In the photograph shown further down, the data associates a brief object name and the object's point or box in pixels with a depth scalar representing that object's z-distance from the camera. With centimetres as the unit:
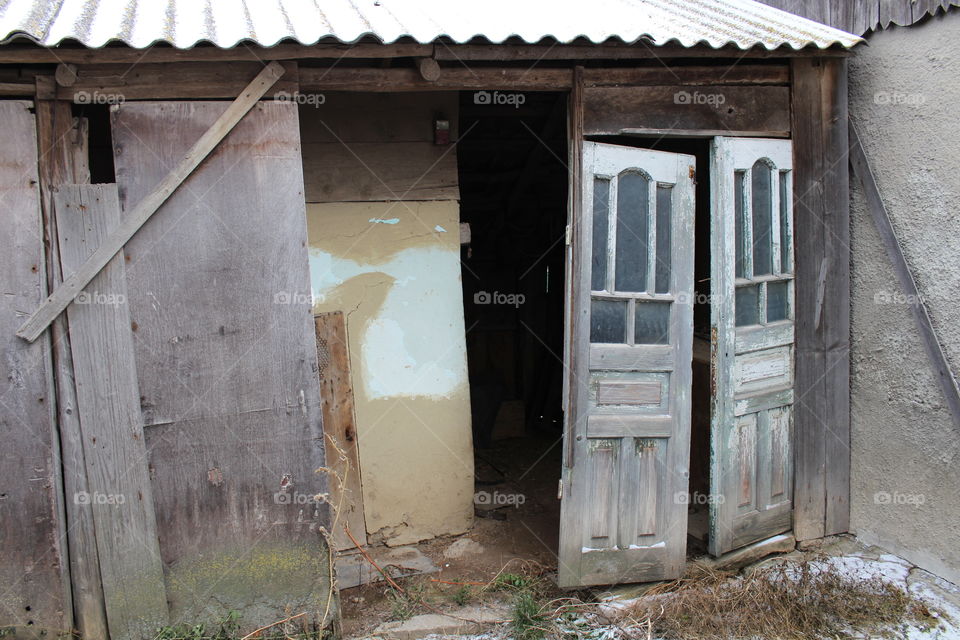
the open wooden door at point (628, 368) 444
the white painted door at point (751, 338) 467
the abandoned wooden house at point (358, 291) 379
